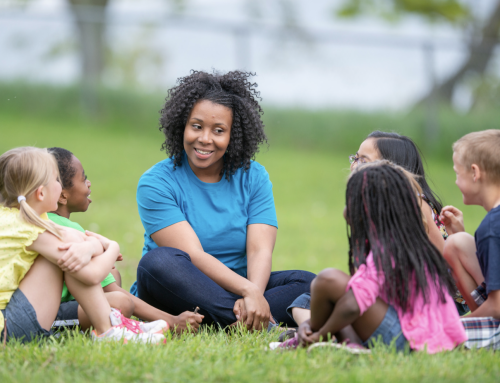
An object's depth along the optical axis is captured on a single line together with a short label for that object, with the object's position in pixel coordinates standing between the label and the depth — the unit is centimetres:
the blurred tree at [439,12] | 3453
